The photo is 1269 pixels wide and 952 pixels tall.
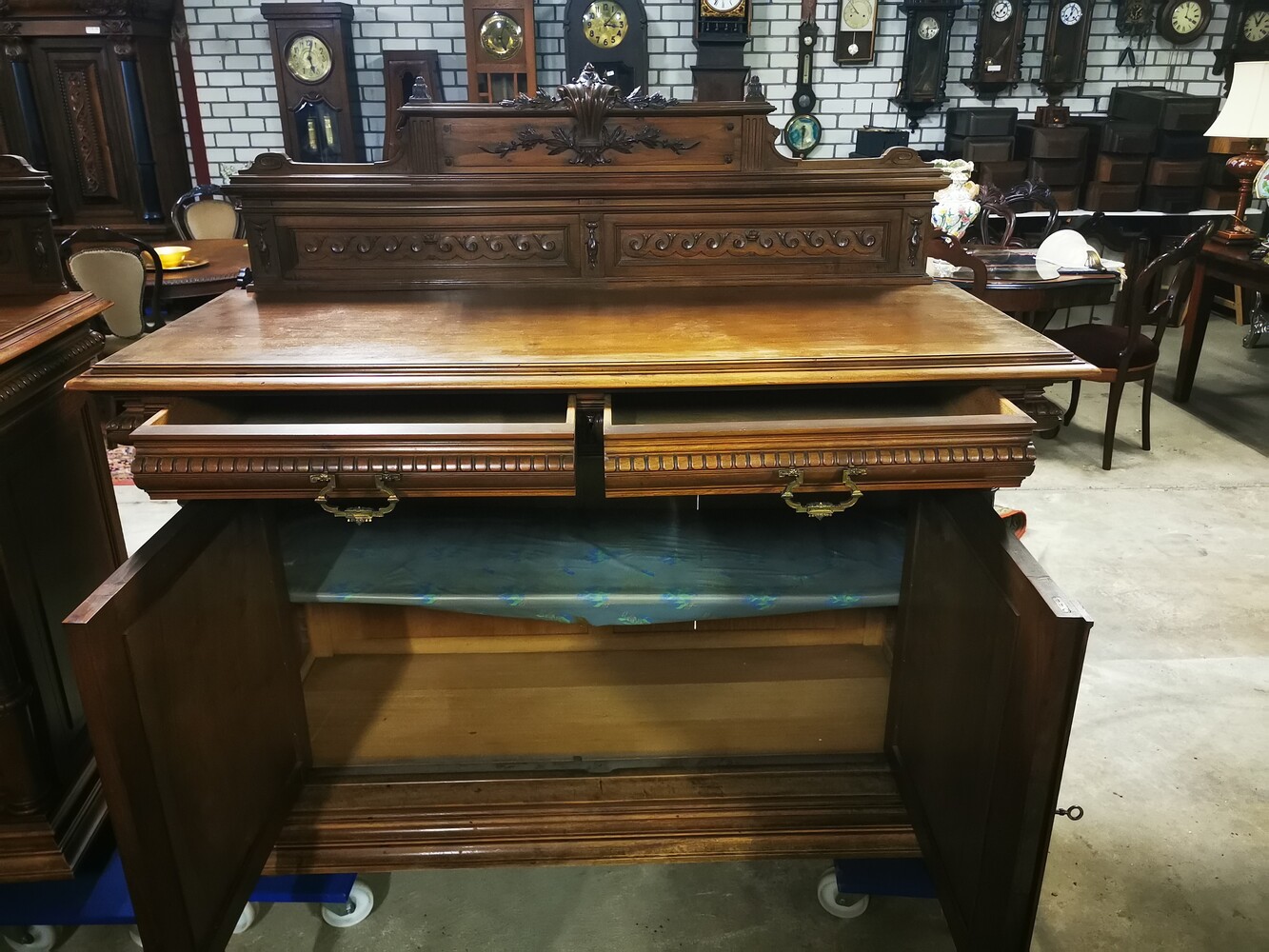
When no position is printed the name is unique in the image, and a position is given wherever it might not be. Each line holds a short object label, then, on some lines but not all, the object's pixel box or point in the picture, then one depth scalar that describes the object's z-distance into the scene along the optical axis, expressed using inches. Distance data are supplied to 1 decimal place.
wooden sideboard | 45.4
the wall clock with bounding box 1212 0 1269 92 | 224.7
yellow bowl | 153.2
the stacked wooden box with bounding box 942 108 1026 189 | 214.7
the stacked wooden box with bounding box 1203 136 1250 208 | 224.5
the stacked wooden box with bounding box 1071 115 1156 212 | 213.5
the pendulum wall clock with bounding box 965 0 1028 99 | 217.8
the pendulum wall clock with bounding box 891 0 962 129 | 217.8
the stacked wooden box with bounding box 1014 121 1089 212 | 214.4
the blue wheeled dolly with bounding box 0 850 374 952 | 56.7
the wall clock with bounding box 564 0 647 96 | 208.8
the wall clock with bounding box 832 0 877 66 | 221.3
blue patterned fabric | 62.6
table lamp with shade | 148.6
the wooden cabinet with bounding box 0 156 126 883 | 55.4
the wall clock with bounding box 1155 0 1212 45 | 225.3
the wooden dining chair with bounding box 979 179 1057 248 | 172.9
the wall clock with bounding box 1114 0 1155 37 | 224.1
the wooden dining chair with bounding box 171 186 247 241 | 191.9
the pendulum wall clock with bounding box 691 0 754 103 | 210.2
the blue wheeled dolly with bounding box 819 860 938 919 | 60.6
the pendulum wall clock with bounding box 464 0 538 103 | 206.7
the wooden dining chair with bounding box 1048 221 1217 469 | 133.4
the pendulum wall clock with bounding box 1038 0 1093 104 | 218.5
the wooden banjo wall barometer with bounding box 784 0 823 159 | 224.4
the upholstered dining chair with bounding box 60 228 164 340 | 136.1
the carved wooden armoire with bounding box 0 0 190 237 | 205.9
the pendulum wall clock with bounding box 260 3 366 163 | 211.3
